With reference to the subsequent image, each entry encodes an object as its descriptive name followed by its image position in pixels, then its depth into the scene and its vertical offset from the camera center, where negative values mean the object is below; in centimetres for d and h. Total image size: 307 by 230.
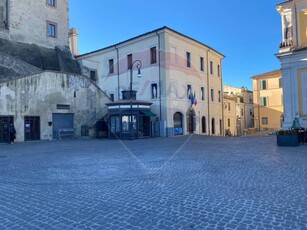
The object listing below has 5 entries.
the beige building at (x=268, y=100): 4222 +348
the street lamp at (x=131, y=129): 2326 -43
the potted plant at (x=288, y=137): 1341 -78
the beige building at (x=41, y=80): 2238 +417
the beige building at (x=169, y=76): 2600 +518
